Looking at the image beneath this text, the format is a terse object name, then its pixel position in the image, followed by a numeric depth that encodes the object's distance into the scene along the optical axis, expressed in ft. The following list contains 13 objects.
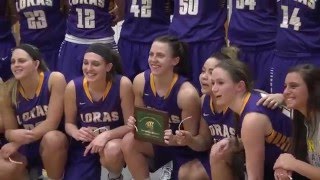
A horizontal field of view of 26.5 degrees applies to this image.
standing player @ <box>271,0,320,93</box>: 11.94
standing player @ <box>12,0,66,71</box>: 15.16
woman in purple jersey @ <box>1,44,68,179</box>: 12.83
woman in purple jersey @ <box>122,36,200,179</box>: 12.23
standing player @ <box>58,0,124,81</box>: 14.74
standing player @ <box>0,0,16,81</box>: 15.48
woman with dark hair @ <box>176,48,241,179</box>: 11.68
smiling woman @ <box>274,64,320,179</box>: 10.06
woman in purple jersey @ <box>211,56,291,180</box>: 10.45
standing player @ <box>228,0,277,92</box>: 13.09
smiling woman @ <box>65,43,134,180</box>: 12.68
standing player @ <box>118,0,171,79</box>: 14.48
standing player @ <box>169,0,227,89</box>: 13.76
